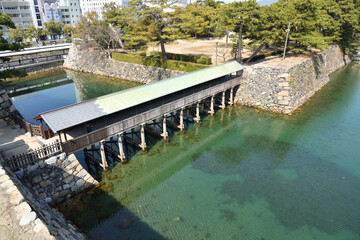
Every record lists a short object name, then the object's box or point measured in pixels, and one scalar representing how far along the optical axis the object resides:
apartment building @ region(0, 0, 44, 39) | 93.24
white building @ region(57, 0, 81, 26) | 120.47
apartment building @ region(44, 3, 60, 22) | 110.03
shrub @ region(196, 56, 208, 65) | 45.39
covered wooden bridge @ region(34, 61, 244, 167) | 18.98
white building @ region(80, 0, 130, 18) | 150.38
